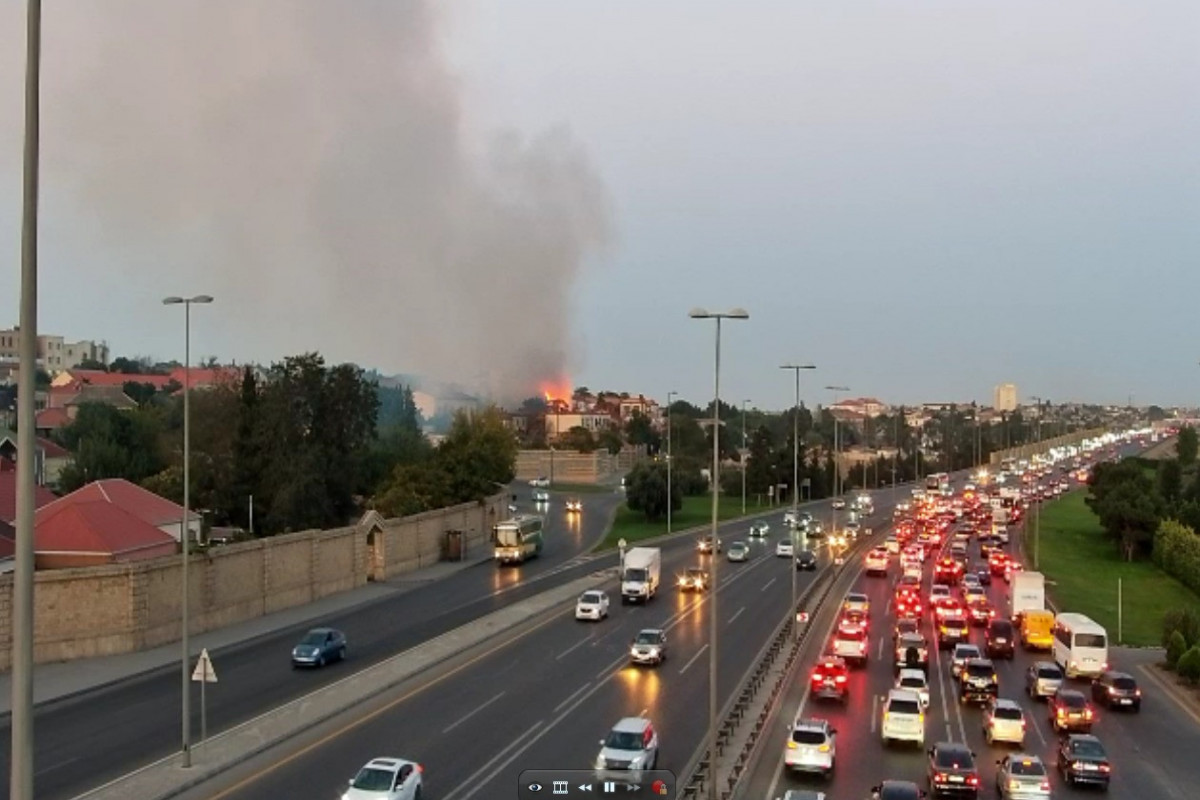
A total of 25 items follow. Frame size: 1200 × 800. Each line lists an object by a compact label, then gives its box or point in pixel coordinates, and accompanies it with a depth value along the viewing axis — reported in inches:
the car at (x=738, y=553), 2945.4
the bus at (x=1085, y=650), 1531.7
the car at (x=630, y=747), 914.7
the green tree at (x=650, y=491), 3873.0
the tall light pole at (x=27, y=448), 327.0
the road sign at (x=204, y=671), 994.7
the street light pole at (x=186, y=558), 970.1
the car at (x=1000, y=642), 1707.7
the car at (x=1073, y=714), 1206.9
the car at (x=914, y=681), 1284.4
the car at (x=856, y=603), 1880.3
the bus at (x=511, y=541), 2787.9
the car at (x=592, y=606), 1936.5
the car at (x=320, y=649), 1493.6
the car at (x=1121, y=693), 1359.5
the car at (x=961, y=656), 1418.6
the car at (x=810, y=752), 967.6
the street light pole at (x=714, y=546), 861.2
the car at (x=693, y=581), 2414.5
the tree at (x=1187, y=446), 5082.7
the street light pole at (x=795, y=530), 1696.9
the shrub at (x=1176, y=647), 1621.6
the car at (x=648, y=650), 1535.4
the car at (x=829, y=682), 1295.5
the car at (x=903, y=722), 1106.1
